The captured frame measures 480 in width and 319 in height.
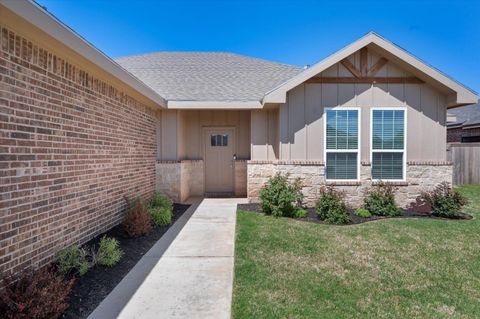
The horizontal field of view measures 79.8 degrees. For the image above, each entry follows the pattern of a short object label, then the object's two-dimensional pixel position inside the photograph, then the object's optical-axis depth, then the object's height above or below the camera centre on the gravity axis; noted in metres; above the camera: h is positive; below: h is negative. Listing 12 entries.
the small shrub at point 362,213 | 7.06 -1.40
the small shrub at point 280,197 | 7.00 -1.02
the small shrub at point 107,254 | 3.95 -1.39
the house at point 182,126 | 3.30 +0.67
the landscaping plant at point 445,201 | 6.97 -1.11
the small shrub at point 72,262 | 3.61 -1.37
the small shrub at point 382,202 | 7.23 -1.17
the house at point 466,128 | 15.02 +1.55
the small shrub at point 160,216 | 6.23 -1.32
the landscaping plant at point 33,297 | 2.42 -1.26
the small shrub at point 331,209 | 6.48 -1.21
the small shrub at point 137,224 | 5.30 -1.27
